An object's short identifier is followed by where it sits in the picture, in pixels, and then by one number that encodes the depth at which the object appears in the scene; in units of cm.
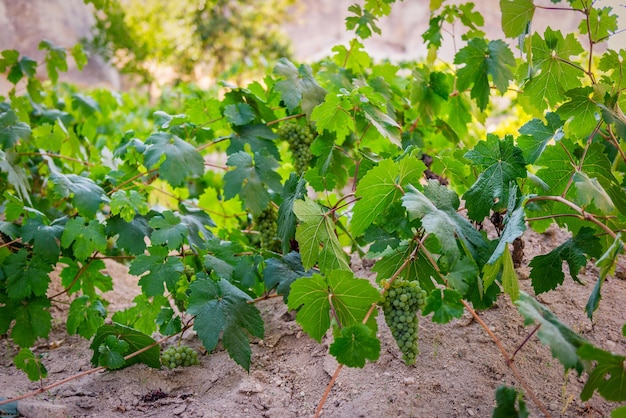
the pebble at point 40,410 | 161
